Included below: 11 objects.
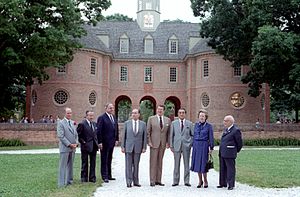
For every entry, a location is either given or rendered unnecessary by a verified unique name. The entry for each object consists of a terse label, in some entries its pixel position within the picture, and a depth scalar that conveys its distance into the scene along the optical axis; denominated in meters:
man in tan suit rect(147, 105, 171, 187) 11.98
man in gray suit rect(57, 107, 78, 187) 11.62
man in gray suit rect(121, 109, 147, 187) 11.91
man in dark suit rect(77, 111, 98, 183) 12.20
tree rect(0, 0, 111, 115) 26.22
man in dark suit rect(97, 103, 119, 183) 12.44
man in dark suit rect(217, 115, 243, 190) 11.51
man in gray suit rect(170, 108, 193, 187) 12.05
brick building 40.78
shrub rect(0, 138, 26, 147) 31.65
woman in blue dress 11.66
